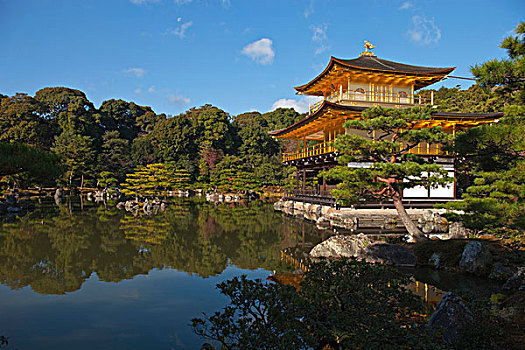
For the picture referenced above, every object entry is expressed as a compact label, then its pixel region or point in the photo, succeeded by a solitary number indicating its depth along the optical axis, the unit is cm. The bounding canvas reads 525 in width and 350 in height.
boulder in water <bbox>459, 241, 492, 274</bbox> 694
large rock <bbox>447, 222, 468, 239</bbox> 1043
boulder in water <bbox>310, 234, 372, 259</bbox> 847
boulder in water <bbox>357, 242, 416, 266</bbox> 793
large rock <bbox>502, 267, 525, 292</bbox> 551
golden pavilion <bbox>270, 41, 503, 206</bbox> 1675
